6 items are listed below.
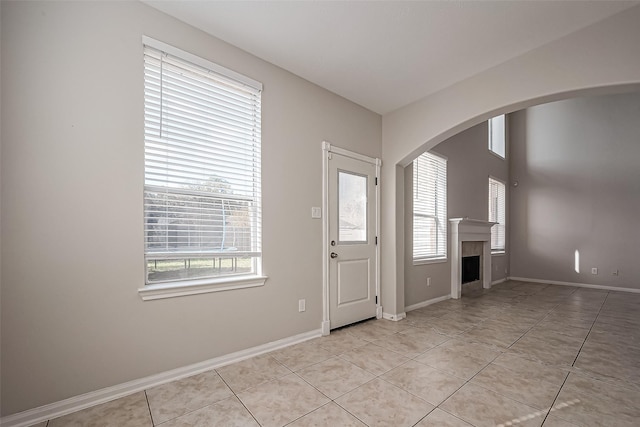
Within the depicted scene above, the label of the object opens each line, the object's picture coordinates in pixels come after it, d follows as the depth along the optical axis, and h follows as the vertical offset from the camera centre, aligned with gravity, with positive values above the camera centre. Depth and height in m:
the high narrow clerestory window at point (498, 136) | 6.97 +2.05
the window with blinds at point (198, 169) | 2.24 +0.43
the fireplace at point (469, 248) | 5.18 -0.58
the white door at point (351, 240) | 3.43 -0.27
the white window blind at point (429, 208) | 4.55 +0.18
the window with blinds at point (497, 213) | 6.70 +0.15
